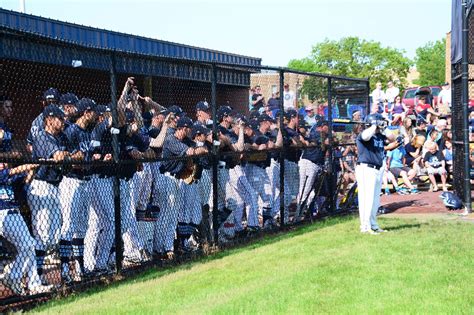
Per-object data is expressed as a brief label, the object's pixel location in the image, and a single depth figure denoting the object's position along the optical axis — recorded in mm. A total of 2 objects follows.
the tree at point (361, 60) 64000
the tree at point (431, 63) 78938
